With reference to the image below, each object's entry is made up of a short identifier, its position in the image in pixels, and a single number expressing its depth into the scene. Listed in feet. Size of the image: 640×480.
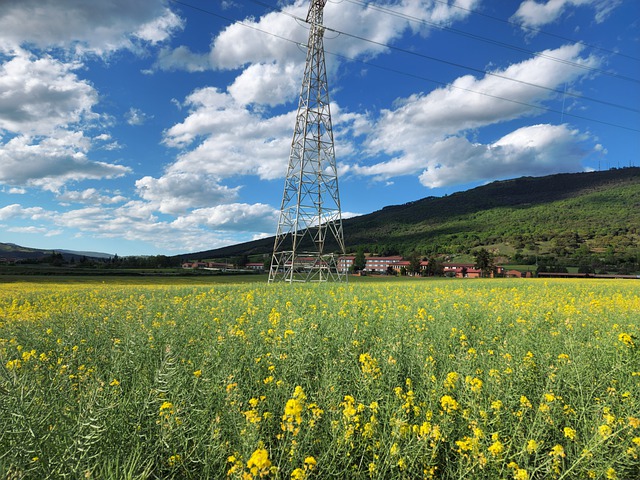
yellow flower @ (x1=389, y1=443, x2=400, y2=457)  7.87
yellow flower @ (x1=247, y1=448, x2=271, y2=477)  6.12
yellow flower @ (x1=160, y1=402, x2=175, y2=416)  8.38
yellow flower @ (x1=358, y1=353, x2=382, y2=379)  11.76
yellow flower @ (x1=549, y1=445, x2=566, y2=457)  7.20
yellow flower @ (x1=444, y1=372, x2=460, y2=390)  11.66
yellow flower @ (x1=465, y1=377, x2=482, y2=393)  9.93
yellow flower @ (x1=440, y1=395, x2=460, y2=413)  9.61
